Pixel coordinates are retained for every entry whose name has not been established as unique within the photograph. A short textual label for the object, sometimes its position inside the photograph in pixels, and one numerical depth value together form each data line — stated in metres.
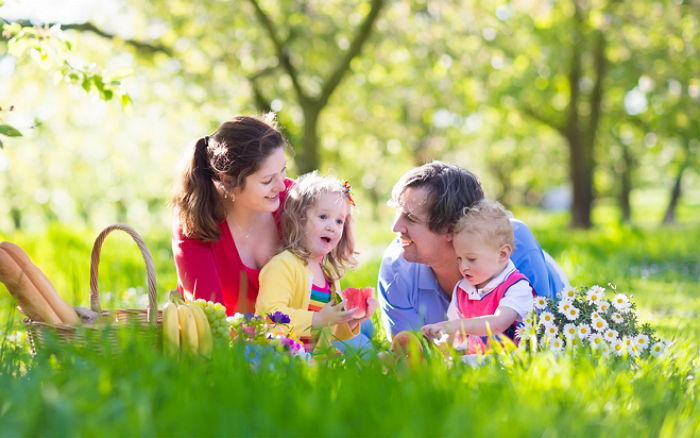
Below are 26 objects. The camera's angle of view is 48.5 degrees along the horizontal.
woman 4.25
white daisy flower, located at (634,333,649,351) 3.45
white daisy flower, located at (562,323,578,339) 3.42
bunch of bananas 2.94
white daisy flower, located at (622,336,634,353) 3.32
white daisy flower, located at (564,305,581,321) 3.46
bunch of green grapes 3.26
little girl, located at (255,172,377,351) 4.00
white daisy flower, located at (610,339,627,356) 3.31
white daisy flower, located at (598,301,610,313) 3.52
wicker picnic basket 2.89
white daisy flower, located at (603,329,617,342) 3.41
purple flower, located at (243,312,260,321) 3.51
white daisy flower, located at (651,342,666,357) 3.46
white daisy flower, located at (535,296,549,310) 3.59
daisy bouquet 3.40
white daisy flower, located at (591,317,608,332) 3.44
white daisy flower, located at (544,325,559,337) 3.44
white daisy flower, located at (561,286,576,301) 3.55
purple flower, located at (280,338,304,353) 3.24
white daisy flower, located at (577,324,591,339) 3.46
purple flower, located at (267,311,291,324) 3.64
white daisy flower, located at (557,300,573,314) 3.49
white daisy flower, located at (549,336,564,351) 3.32
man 4.12
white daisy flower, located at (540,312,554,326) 3.47
